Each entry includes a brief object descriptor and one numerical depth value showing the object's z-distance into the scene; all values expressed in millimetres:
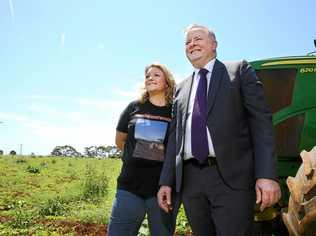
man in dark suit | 1684
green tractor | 2702
